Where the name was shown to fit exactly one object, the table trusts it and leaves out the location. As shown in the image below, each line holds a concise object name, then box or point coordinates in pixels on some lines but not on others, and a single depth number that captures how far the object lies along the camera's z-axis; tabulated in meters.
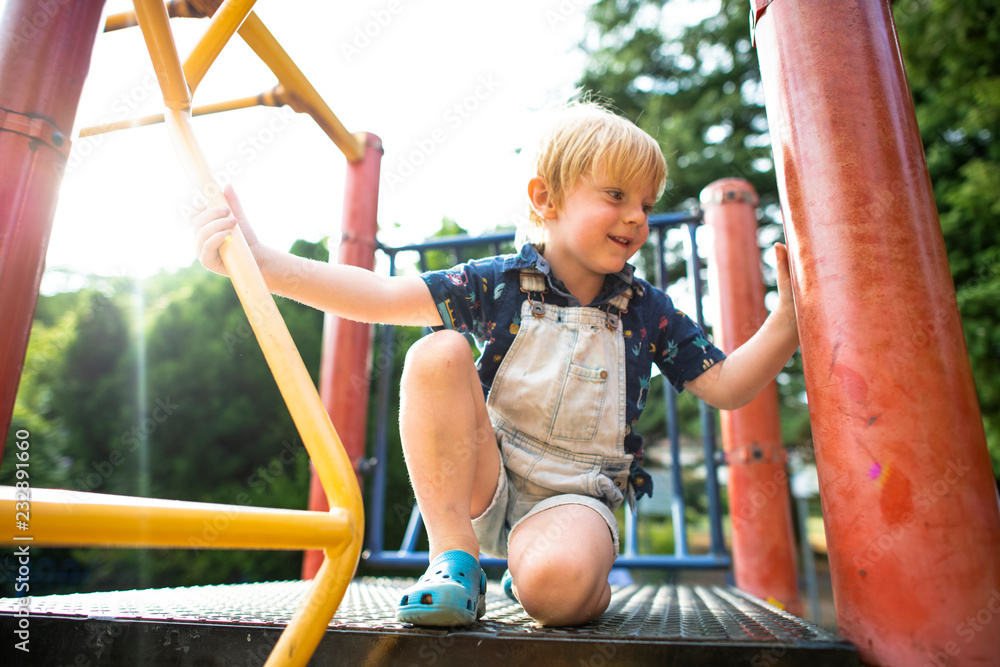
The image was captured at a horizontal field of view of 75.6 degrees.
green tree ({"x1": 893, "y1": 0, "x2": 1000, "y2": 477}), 3.84
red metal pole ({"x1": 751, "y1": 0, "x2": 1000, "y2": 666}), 0.66
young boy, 0.96
